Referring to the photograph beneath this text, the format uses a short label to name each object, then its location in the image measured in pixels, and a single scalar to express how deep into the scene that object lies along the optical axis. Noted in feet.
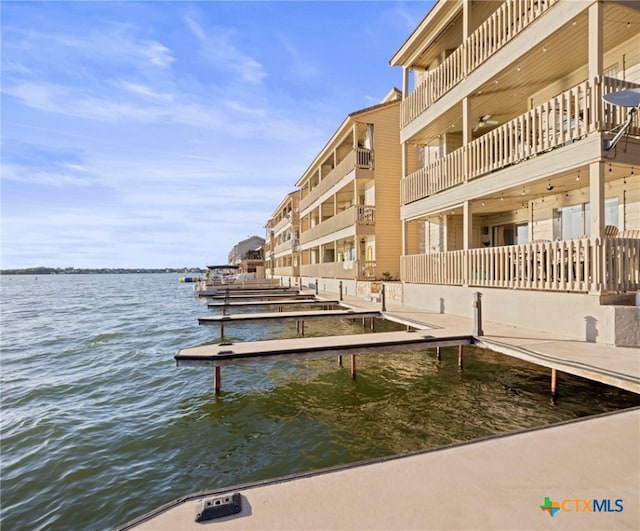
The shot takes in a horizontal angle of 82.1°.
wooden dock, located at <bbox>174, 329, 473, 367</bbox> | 26.09
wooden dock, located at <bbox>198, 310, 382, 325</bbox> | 47.29
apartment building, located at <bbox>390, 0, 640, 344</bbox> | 26.04
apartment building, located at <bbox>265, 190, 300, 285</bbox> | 139.74
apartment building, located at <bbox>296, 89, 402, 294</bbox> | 71.67
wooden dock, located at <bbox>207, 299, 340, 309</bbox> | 63.98
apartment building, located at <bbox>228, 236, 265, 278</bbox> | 234.58
